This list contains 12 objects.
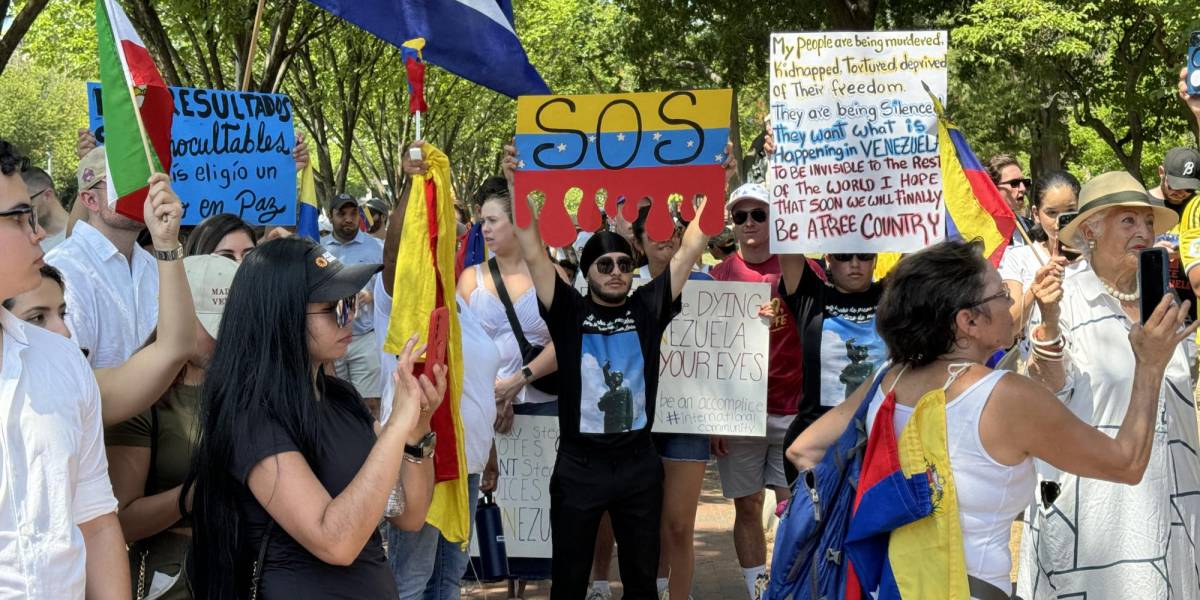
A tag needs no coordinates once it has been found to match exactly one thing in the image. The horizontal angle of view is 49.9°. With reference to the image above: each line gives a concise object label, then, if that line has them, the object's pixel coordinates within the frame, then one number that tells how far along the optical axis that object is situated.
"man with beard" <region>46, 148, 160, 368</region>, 4.65
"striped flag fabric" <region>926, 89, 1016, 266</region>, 5.57
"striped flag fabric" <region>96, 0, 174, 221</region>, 4.23
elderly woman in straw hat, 4.67
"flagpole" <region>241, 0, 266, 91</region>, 5.84
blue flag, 5.38
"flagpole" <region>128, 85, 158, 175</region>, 4.23
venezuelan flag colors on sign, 6.24
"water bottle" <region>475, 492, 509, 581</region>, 6.67
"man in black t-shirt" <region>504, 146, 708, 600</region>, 5.84
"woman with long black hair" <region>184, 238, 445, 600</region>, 3.19
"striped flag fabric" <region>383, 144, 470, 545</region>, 4.13
